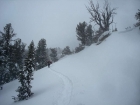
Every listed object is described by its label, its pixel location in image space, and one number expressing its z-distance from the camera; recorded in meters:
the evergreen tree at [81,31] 34.42
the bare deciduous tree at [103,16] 23.40
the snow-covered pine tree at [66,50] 54.84
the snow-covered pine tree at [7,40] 22.49
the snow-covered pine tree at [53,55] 52.04
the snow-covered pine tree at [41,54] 42.72
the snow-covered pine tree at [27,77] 12.56
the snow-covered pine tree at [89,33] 40.81
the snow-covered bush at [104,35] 19.63
